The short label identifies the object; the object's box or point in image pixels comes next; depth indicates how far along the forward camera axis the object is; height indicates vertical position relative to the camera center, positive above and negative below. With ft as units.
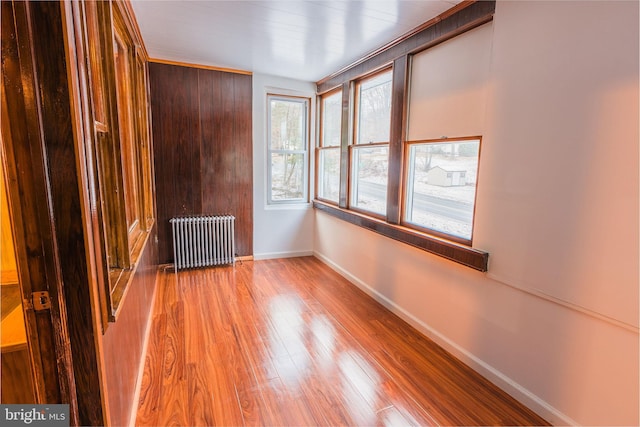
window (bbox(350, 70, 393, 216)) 10.38 +0.64
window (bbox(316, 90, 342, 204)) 13.38 +0.66
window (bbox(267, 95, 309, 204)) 14.46 +0.71
